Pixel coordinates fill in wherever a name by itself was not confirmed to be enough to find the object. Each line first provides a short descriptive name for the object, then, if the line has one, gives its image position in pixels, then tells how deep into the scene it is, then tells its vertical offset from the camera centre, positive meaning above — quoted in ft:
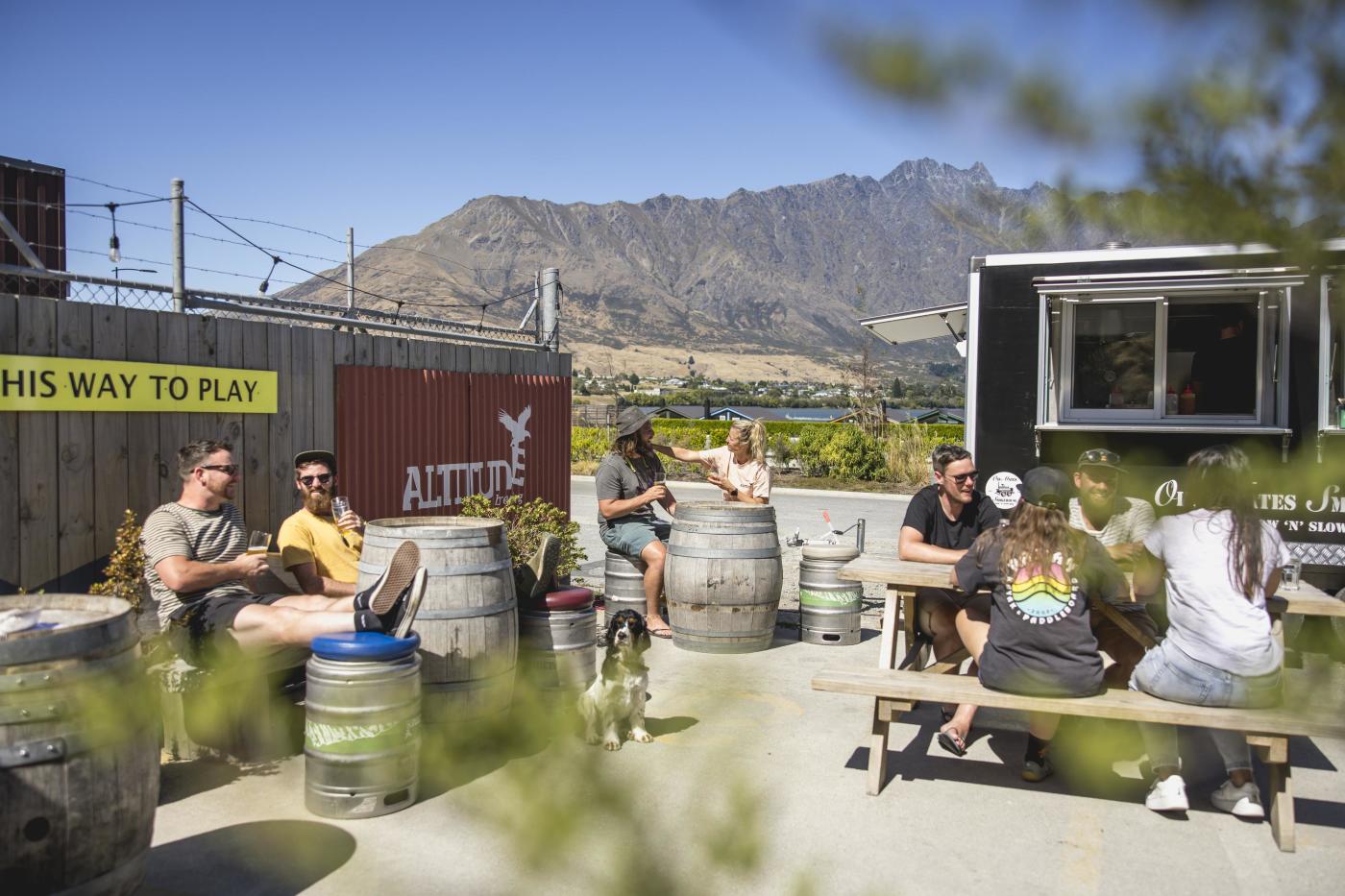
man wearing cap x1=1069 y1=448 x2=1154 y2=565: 17.39 -1.53
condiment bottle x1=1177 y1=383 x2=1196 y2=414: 24.89 +0.54
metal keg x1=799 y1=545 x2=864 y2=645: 23.94 -4.19
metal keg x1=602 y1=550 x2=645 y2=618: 25.08 -3.93
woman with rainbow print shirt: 14.58 -2.44
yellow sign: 16.58 +0.54
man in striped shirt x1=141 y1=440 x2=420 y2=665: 15.21 -2.59
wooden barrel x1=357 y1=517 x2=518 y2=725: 15.88 -2.99
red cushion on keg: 17.88 -3.11
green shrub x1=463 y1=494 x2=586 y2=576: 24.00 -2.53
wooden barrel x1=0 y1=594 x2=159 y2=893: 9.49 -3.23
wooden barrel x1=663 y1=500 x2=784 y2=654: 22.72 -3.36
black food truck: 23.20 +1.29
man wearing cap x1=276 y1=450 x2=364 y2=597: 17.92 -2.12
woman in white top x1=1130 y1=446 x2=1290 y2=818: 13.91 -2.57
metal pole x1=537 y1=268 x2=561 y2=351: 30.55 +3.25
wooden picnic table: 15.49 -2.86
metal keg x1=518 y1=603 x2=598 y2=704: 17.81 -3.94
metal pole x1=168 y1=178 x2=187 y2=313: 19.29 +2.87
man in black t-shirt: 18.62 -1.92
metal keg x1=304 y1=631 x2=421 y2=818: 13.37 -3.96
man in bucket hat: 24.56 -1.94
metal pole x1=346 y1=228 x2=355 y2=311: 30.25 +4.80
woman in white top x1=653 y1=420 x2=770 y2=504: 26.40 -1.12
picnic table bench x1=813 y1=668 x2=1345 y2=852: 13.44 -3.84
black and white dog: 16.03 -4.05
